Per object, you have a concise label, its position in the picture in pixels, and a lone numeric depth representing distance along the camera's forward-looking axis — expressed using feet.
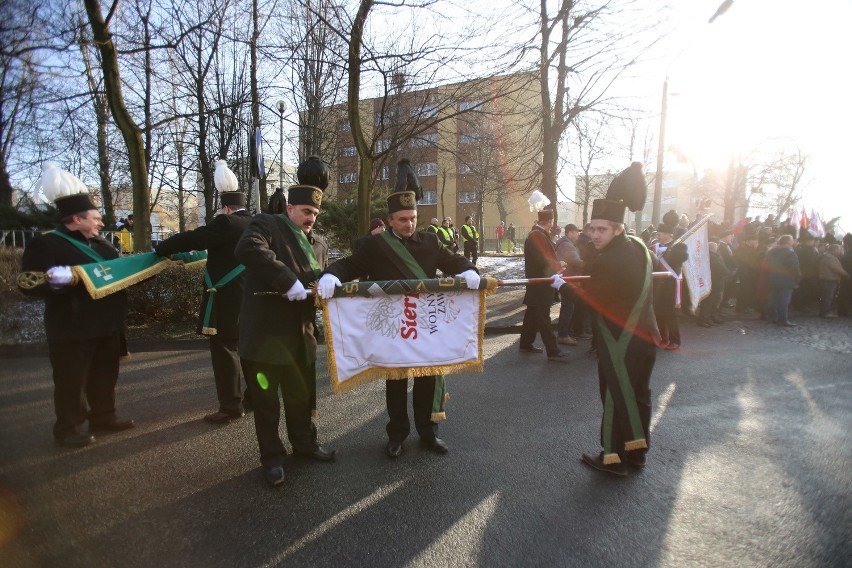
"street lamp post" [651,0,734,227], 45.62
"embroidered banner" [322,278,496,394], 11.89
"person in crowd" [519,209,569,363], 22.90
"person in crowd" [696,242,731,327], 32.12
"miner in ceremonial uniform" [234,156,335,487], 10.82
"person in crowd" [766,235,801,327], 32.65
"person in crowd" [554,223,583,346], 23.25
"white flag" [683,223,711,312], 20.40
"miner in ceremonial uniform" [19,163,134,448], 12.55
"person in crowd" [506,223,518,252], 103.76
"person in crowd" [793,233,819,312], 37.37
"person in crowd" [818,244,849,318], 35.04
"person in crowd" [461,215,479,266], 53.31
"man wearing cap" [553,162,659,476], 11.67
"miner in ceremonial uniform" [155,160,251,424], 14.46
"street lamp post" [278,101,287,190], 36.98
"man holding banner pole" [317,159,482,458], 12.26
